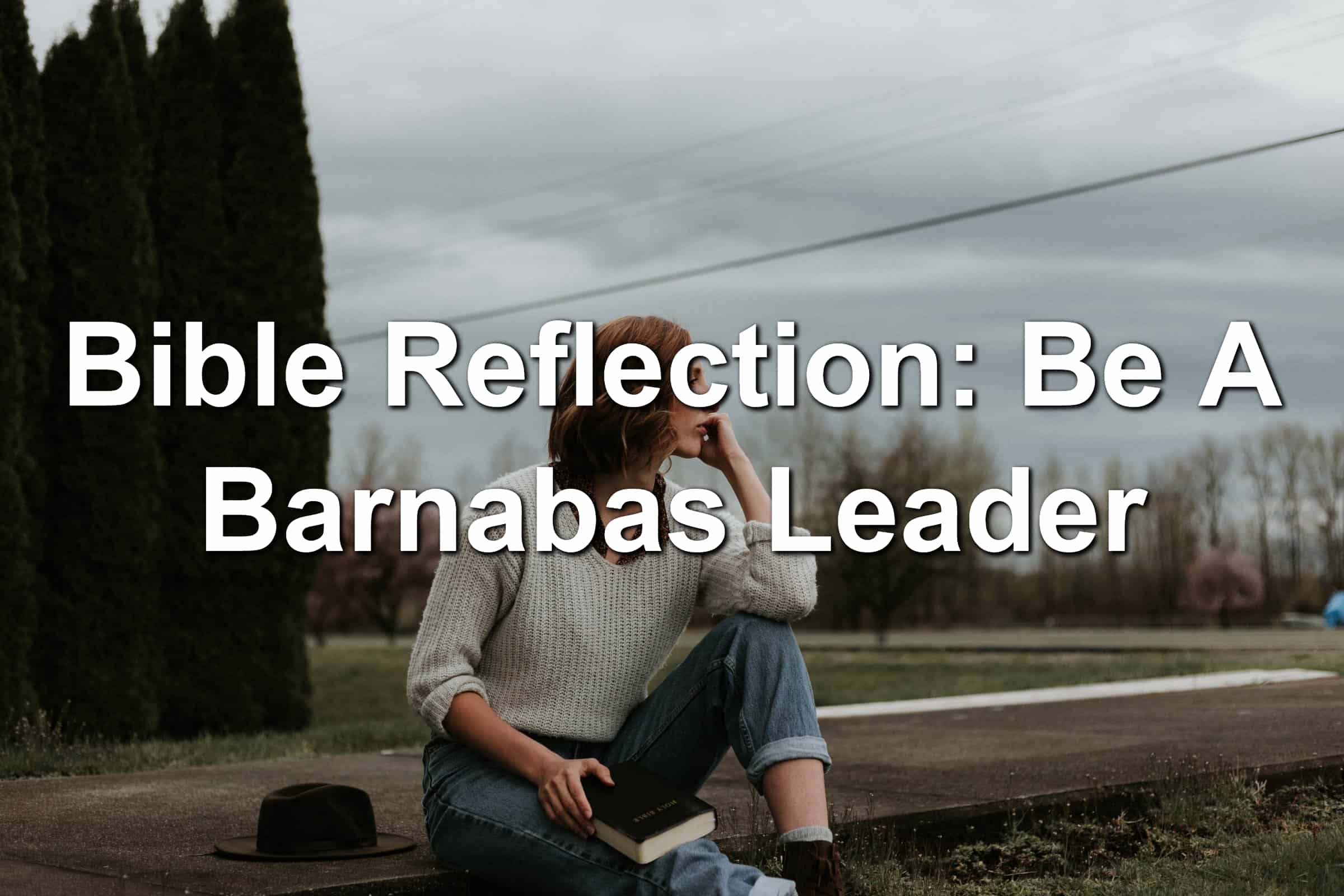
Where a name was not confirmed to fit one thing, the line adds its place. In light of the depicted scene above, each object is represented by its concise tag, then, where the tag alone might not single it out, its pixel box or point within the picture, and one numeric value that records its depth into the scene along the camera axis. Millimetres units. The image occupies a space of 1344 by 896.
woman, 2732
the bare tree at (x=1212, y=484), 54125
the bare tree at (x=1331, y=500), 51250
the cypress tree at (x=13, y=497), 9117
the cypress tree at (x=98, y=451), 10094
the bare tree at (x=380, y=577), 37219
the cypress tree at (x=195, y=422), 11086
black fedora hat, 3225
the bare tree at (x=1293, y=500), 51656
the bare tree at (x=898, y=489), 34094
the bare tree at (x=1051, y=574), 53969
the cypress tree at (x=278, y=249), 11578
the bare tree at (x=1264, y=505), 52250
